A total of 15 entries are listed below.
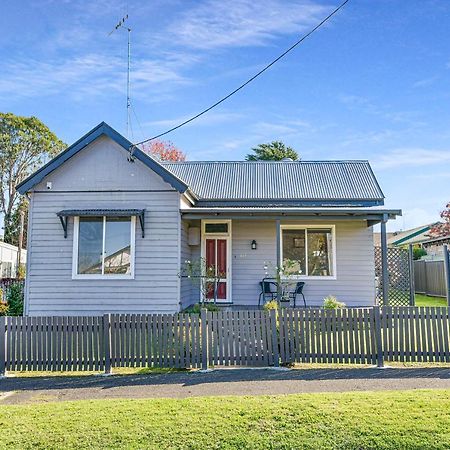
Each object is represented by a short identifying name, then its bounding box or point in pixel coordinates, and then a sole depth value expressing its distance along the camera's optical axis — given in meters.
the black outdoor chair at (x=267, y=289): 12.53
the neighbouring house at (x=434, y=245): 23.84
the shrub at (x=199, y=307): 10.47
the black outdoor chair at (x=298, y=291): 12.33
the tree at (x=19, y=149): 32.16
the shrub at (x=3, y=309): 11.87
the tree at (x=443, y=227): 27.81
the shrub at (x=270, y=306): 8.99
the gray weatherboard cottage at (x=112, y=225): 10.89
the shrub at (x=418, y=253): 26.89
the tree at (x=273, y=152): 41.03
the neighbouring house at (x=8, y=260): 28.53
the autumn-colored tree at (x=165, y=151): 33.57
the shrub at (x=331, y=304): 9.64
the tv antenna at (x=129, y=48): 9.67
